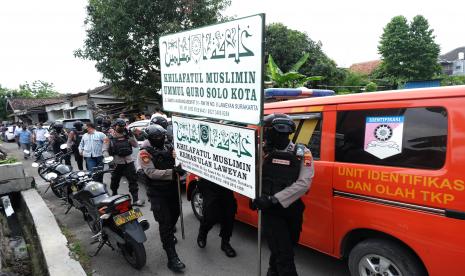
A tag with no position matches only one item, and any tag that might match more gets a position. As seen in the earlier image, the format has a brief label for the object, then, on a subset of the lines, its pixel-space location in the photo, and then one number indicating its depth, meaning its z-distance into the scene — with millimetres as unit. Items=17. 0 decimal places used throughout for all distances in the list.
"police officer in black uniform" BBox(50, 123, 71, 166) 9773
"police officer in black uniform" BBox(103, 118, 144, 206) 6320
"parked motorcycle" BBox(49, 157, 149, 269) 3916
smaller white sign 2869
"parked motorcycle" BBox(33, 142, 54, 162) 8398
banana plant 11279
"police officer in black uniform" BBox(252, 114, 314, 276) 2934
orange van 2436
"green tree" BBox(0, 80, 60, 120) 56219
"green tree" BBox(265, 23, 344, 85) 20500
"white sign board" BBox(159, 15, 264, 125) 2570
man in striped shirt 7227
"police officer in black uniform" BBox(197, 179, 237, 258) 4031
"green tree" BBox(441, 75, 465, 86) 29009
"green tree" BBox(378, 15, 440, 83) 32250
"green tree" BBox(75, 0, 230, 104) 14836
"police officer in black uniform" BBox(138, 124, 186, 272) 3902
